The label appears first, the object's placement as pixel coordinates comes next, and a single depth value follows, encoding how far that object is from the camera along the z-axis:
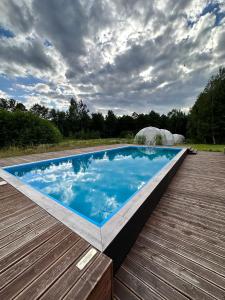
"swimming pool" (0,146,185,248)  2.01
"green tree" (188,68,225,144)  14.92
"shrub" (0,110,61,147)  9.73
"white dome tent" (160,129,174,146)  11.00
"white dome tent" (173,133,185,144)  16.46
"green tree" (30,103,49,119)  35.03
